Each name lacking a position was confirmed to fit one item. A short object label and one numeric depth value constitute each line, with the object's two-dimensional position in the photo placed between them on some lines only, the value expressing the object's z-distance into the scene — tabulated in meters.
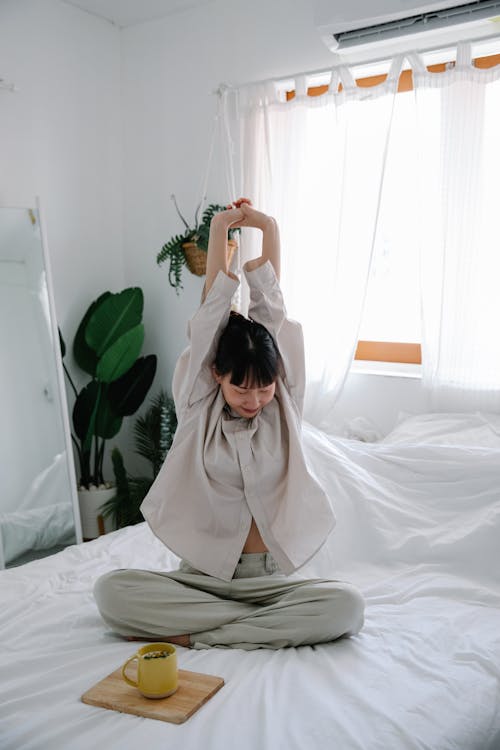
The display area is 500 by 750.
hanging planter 3.30
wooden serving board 1.36
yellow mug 1.40
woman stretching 1.74
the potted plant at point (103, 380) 3.43
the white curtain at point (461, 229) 2.74
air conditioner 2.58
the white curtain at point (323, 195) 3.00
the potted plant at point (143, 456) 3.47
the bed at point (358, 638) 1.33
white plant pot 3.46
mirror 2.98
